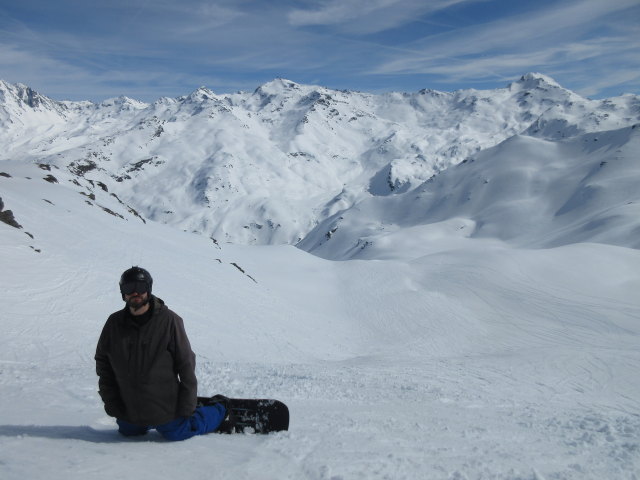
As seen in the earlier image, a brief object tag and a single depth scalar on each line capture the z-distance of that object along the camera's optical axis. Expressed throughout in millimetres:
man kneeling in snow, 5039
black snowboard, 5918
